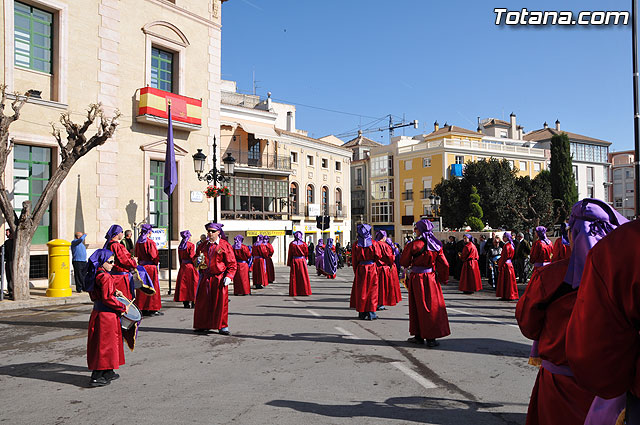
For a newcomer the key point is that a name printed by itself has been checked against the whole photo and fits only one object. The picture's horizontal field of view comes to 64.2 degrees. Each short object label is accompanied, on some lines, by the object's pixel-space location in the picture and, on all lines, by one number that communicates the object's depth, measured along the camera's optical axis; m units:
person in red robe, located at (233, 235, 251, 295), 15.63
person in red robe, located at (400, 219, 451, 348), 7.74
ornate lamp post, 16.81
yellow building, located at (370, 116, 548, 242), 53.81
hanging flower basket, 17.52
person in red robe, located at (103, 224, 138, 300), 7.52
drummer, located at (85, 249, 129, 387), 5.91
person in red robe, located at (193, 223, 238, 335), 8.97
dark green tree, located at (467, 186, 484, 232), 27.73
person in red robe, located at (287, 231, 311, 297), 15.22
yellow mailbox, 14.39
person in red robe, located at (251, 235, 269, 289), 18.23
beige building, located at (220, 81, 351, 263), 38.03
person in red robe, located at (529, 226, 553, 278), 11.71
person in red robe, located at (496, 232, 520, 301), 14.24
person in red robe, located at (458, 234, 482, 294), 16.02
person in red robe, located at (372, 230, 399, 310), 10.59
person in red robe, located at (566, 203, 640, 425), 1.67
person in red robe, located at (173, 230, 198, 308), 12.49
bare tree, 13.12
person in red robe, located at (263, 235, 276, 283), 18.58
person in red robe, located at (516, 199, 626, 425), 2.82
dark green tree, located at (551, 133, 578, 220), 53.25
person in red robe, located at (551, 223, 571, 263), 10.05
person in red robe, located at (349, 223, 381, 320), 10.27
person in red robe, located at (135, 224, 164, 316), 11.30
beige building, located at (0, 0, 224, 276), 16.81
